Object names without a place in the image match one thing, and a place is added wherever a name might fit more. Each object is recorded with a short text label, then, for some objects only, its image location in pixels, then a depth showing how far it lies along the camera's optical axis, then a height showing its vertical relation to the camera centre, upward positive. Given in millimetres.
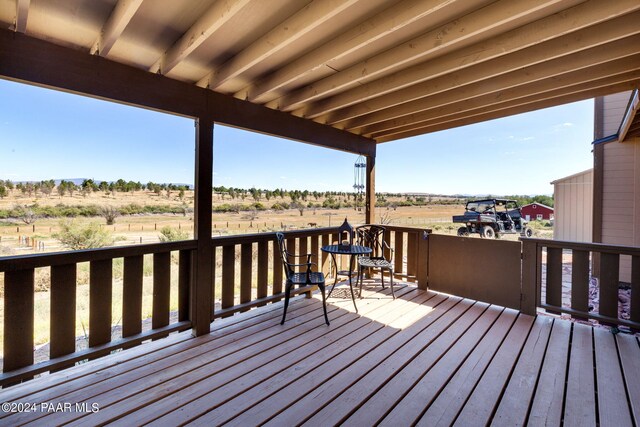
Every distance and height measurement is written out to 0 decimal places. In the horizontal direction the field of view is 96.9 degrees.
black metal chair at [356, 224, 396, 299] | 4285 -471
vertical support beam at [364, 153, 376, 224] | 4777 +361
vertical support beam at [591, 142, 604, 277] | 4984 +356
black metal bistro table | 3600 -508
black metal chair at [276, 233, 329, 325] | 2967 -725
